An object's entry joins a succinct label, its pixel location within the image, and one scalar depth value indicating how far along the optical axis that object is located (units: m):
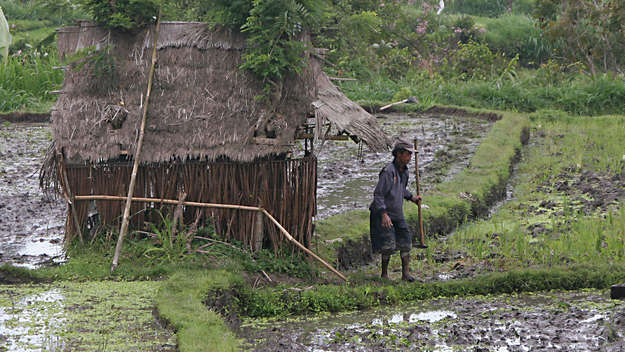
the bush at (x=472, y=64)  48.41
